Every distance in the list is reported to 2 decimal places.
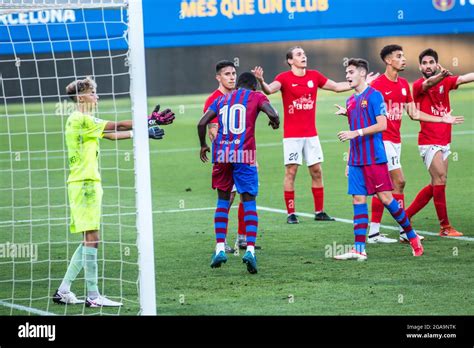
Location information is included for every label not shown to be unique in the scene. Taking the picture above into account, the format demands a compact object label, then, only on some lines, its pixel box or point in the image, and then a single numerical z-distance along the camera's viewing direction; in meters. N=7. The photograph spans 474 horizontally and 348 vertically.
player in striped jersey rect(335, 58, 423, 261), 9.34
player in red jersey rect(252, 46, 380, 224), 12.07
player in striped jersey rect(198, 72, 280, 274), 9.16
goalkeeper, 7.82
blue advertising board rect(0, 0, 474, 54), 28.81
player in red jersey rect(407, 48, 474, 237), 10.59
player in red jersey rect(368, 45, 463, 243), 10.27
